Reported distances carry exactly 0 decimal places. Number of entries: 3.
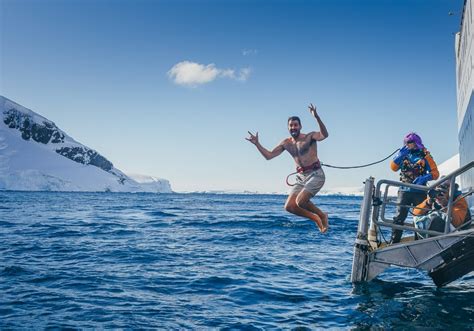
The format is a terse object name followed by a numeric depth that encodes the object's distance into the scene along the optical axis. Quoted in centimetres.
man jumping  635
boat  743
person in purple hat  789
